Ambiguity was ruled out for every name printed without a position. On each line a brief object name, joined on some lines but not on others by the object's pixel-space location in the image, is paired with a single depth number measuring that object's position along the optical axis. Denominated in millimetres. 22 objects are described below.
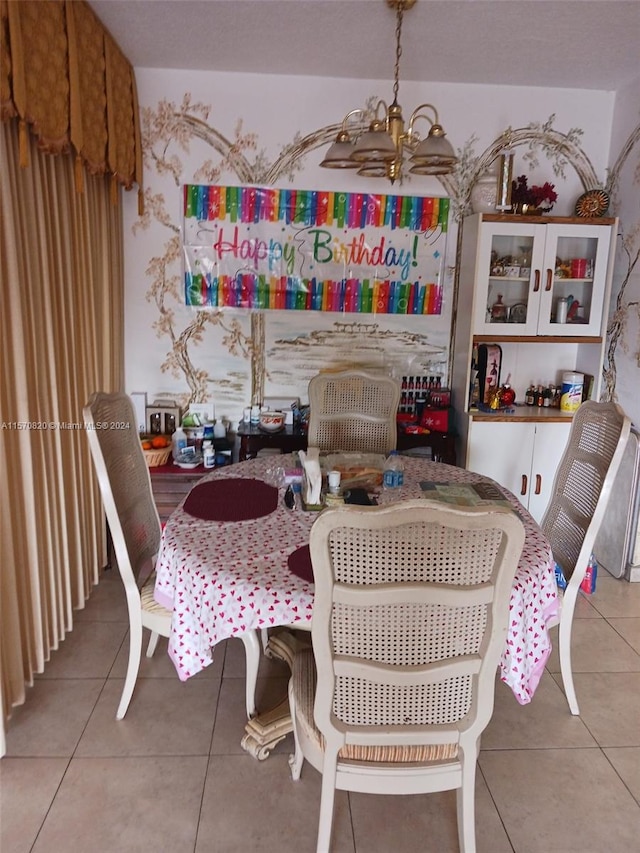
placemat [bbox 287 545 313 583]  1695
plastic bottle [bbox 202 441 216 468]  3312
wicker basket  3273
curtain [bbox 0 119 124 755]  2096
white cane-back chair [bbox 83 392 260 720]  1979
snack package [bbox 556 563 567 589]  2281
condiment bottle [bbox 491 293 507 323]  3424
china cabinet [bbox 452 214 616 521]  3299
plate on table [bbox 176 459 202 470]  3293
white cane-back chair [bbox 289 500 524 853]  1267
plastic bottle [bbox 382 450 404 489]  2318
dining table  1648
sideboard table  3330
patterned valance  1874
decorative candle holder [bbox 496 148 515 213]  3297
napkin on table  2119
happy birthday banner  3434
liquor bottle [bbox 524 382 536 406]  3674
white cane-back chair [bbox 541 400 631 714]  2064
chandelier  2072
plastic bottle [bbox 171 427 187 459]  3343
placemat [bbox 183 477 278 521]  2076
